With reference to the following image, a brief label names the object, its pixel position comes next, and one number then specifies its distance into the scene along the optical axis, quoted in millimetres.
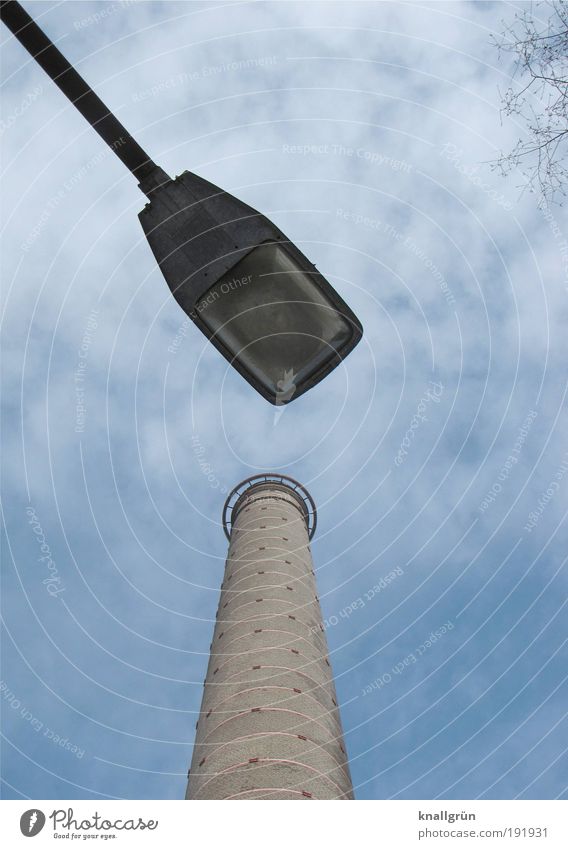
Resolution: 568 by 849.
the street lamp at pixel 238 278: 3406
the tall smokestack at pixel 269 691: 12344
